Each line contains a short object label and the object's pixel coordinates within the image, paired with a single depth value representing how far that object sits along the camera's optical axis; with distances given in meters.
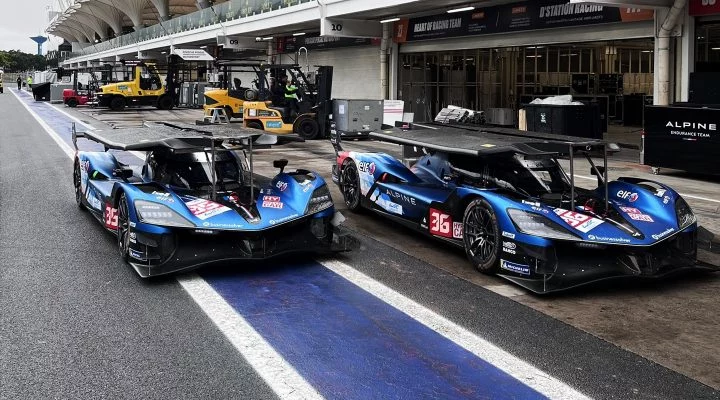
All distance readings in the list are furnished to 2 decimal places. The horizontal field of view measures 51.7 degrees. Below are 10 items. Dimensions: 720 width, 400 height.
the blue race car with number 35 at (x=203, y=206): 6.83
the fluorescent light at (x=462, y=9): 25.62
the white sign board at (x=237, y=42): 42.34
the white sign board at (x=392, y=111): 26.02
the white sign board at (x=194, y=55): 45.59
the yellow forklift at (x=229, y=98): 33.44
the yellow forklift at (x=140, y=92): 44.06
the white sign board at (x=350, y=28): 29.67
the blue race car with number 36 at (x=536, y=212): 6.43
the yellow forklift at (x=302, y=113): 24.72
